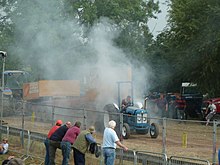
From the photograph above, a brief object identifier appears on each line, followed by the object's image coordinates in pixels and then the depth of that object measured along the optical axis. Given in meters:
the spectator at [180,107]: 28.30
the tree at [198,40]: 28.45
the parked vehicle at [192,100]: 30.05
